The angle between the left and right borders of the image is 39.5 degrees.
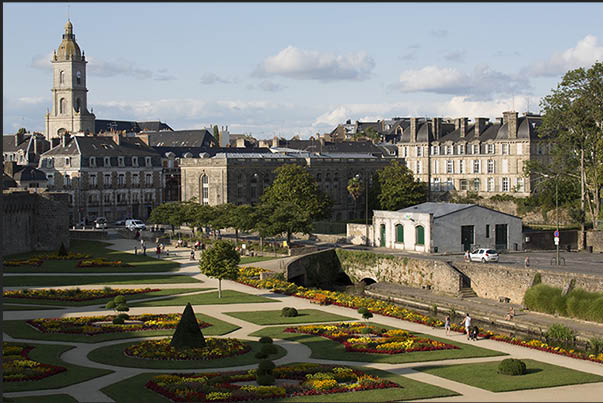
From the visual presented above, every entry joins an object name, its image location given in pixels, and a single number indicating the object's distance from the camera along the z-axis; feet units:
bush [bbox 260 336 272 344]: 135.37
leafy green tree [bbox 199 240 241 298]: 188.24
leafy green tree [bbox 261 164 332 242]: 329.93
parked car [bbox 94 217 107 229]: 357.82
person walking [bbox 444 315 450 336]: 153.54
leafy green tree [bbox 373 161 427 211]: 350.02
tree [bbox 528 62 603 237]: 266.98
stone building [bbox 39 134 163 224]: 376.68
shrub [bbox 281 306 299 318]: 166.50
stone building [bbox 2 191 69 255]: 272.92
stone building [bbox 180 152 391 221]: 358.84
